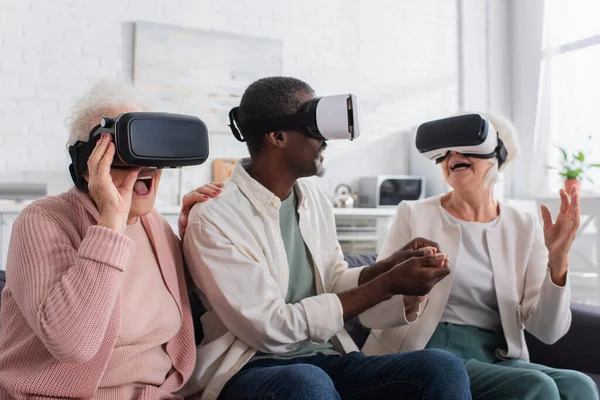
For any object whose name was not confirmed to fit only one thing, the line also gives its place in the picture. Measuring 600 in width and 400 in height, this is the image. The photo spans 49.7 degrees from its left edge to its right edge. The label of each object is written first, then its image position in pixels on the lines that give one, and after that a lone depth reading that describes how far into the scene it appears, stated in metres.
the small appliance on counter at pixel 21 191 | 3.91
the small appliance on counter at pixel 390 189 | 4.86
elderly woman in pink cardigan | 1.20
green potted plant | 4.37
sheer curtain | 4.79
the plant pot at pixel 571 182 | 4.35
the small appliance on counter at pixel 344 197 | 4.88
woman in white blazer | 1.80
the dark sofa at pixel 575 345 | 2.02
